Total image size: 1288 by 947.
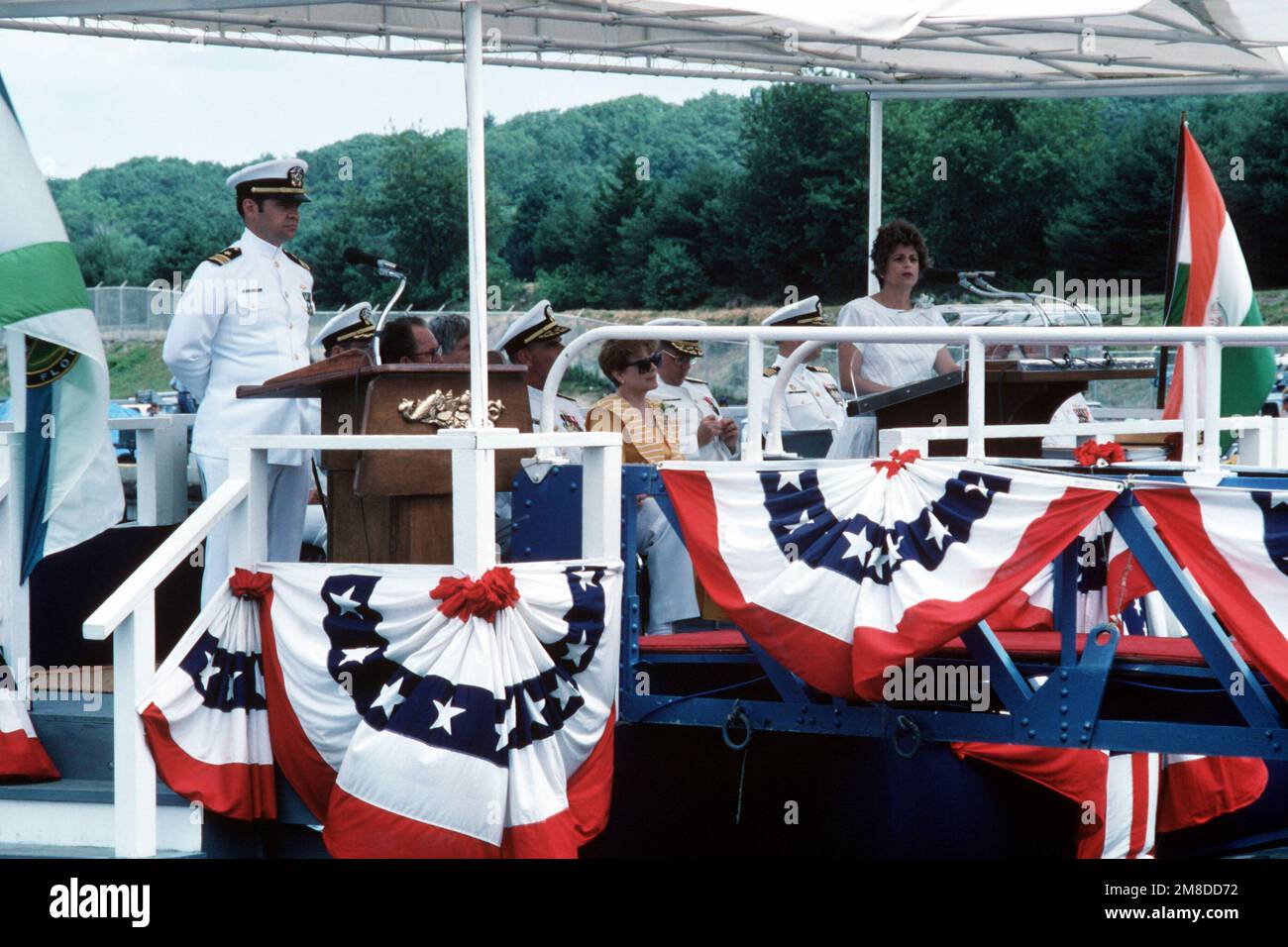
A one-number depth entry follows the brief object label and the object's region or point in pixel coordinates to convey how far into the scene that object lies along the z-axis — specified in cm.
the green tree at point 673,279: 4516
